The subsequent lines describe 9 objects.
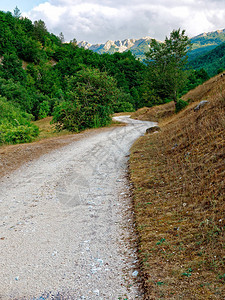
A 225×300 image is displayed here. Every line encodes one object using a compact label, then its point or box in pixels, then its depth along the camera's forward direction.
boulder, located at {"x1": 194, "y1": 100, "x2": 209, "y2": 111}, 11.20
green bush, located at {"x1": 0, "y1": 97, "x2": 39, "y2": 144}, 13.34
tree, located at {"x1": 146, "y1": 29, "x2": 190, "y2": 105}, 24.09
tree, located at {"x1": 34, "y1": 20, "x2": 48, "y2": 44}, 89.50
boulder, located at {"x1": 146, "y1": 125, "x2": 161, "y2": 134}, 14.93
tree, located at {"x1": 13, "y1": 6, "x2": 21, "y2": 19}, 97.88
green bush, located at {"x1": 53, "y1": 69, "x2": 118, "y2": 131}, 19.06
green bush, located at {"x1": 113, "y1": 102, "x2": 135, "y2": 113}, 52.83
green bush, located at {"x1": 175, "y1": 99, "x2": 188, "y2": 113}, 20.97
